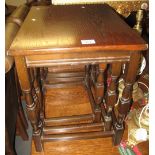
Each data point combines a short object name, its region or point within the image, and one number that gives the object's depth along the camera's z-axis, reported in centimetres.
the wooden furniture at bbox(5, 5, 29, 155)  83
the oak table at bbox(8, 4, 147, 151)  72
